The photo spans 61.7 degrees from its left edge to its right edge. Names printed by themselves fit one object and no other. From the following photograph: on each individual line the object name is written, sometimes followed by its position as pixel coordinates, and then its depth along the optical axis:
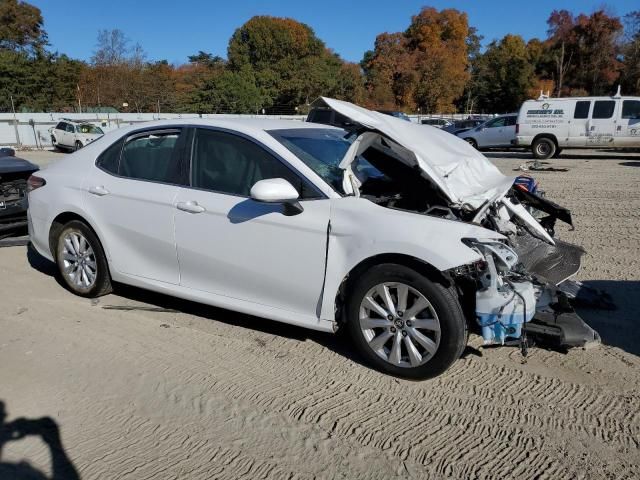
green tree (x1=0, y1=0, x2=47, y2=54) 53.34
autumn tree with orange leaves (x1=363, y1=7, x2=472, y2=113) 61.94
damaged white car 3.28
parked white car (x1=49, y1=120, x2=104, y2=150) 26.69
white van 17.05
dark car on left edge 6.92
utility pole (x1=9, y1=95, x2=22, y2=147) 29.84
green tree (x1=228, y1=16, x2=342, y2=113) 59.38
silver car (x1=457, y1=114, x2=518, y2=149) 21.25
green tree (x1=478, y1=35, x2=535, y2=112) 60.97
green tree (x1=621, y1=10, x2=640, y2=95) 48.09
